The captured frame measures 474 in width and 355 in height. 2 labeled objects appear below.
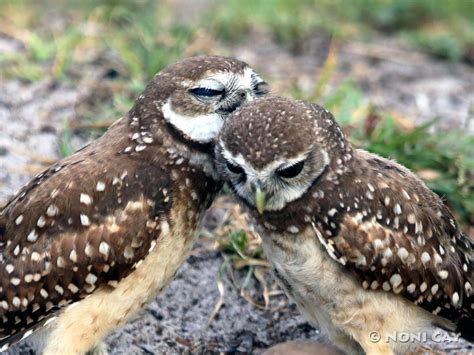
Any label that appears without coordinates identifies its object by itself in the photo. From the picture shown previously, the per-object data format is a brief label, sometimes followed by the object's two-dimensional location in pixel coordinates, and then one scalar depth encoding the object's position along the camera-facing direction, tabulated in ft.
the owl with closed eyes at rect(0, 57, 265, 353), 27.58
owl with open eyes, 27.27
